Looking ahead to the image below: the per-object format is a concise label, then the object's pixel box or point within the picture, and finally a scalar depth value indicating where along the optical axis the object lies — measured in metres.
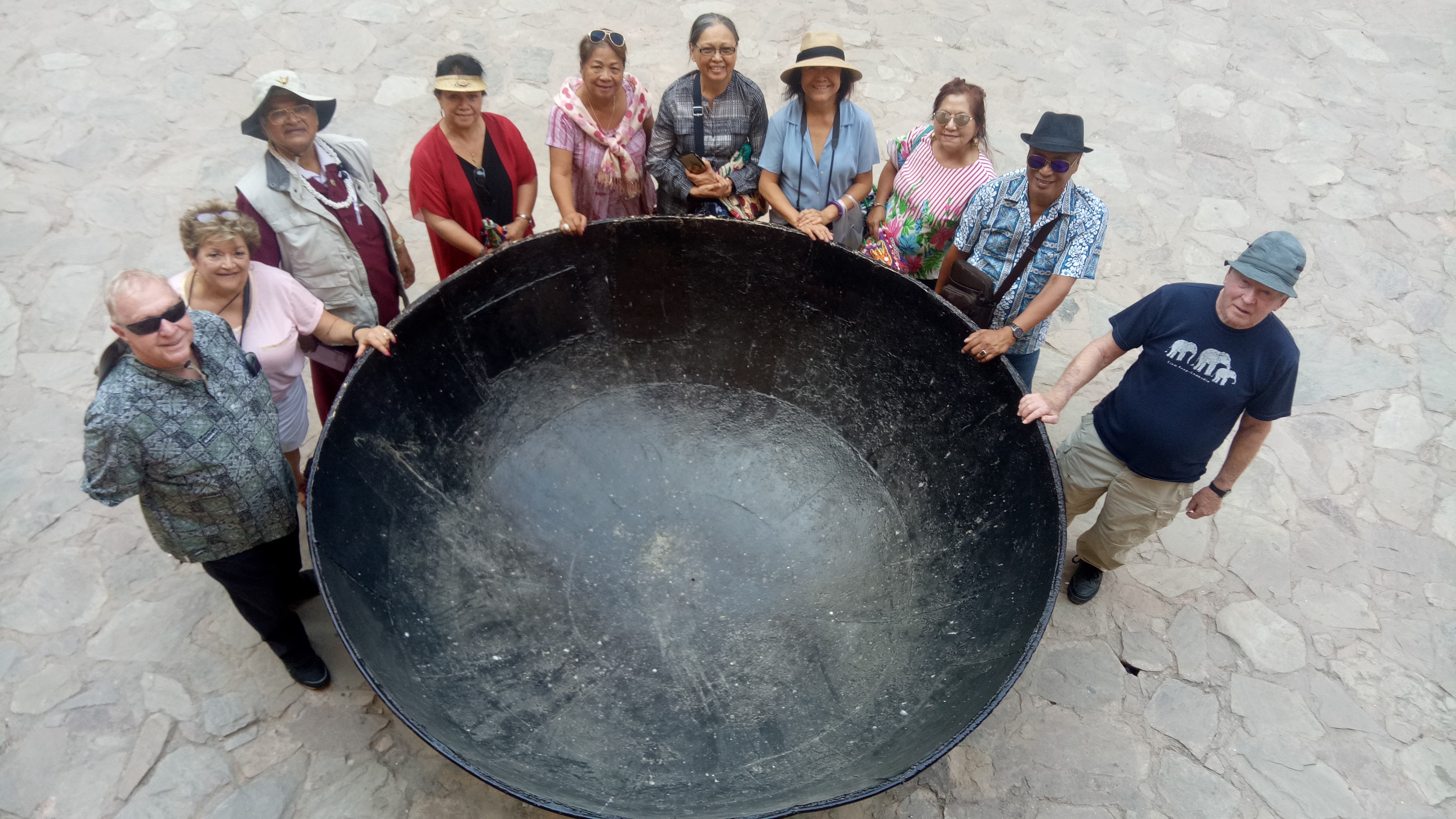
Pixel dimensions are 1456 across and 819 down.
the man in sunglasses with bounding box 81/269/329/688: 2.16
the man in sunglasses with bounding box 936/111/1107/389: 2.75
